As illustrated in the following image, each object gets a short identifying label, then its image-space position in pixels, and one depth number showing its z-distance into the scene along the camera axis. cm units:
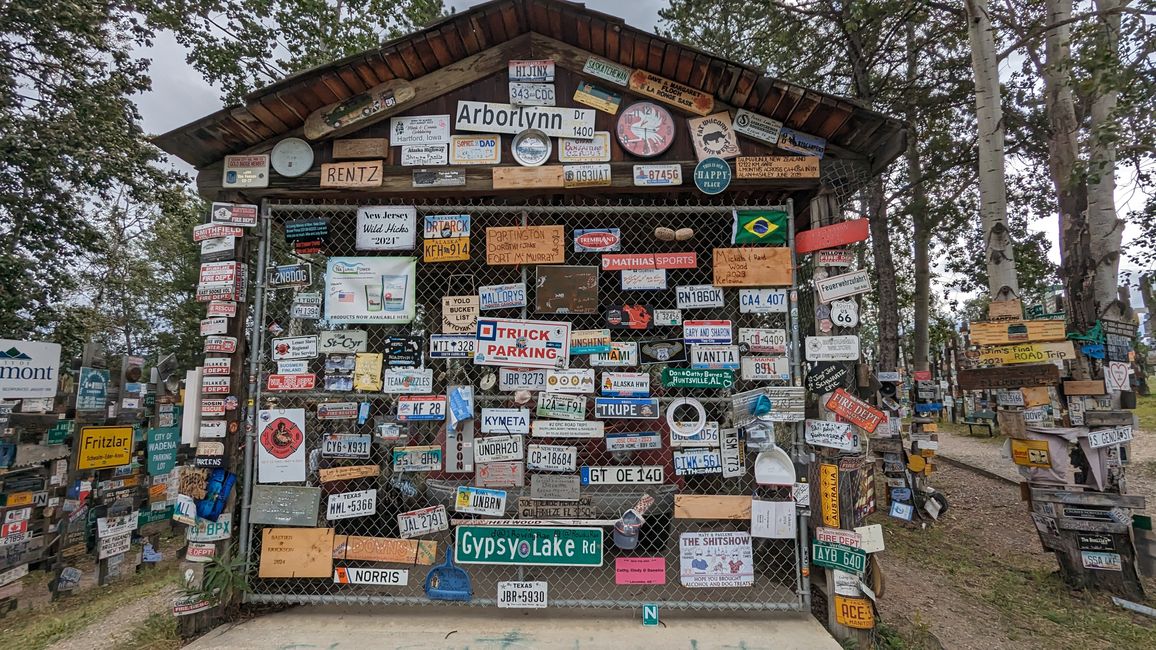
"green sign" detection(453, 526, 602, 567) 361
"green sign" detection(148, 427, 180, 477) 655
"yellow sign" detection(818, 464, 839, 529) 351
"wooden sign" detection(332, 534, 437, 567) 369
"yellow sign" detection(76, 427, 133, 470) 576
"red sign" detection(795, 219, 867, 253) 361
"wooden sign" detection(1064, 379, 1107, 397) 450
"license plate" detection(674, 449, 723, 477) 368
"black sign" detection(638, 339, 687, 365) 394
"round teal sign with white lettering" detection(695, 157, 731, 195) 384
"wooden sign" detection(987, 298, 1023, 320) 467
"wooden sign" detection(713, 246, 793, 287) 384
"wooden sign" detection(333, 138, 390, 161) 394
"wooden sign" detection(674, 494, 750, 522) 364
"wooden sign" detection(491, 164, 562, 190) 388
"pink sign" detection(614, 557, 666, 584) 361
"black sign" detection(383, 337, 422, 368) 382
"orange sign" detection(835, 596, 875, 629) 338
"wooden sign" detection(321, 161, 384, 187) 392
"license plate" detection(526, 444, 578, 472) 372
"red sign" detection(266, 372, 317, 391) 376
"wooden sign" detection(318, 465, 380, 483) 370
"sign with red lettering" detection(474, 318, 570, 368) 377
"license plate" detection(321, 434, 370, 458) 375
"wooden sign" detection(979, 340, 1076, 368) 442
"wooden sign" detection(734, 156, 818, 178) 383
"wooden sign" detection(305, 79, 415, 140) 395
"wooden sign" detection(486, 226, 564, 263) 395
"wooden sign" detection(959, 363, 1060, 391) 444
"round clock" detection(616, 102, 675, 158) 389
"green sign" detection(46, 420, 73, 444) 579
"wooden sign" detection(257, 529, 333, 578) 366
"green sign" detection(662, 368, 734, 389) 374
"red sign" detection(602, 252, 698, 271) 388
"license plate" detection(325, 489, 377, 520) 371
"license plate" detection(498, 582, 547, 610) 350
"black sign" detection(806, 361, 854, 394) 361
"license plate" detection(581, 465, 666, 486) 369
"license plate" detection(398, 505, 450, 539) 372
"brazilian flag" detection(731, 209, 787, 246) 390
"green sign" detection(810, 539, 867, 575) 339
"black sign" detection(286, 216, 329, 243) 398
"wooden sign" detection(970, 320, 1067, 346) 445
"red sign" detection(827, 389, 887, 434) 351
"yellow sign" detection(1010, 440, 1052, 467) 454
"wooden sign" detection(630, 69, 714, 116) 391
